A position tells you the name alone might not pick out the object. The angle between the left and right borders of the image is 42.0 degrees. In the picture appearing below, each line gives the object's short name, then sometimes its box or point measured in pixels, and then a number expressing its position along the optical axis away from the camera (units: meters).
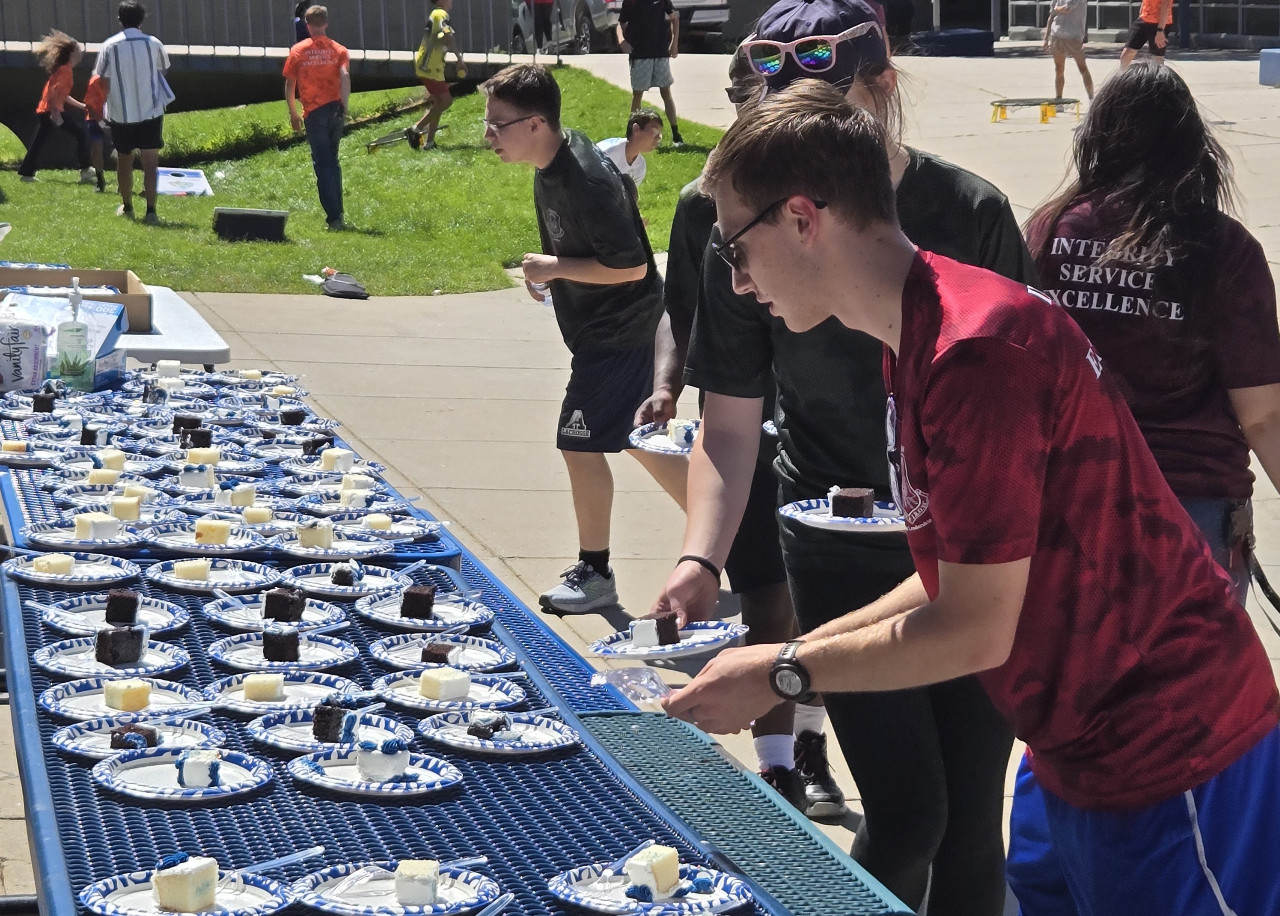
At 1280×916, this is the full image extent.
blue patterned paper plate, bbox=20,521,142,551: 3.99
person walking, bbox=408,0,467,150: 22.47
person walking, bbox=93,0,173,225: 17.16
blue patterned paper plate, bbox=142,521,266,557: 4.02
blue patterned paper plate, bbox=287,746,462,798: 2.71
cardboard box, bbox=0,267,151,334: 7.62
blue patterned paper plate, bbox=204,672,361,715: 3.05
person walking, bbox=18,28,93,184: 21.45
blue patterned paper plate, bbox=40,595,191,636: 3.42
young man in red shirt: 2.07
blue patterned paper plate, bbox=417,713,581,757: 2.92
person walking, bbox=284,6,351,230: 17.53
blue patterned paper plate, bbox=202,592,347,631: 3.51
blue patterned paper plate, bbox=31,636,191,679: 3.16
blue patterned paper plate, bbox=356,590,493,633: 3.56
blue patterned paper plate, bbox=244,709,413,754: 2.88
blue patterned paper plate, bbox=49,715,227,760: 2.79
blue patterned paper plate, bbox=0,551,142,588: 3.72
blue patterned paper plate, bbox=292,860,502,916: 2.29
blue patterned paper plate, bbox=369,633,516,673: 3.35
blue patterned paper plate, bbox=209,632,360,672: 3.27
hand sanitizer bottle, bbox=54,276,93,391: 6.25
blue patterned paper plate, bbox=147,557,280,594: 3.74
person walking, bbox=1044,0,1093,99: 20.81
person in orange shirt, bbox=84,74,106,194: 20.80
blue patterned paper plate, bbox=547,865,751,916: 2.33
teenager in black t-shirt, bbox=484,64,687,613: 6.75
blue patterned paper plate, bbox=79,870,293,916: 2.25
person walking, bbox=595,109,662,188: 10.07
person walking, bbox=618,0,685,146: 20.62
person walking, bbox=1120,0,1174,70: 20.22
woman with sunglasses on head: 3.23
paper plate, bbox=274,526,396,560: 4.04
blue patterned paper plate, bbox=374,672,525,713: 3.09
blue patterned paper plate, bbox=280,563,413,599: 3.76
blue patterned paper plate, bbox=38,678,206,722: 2.98
